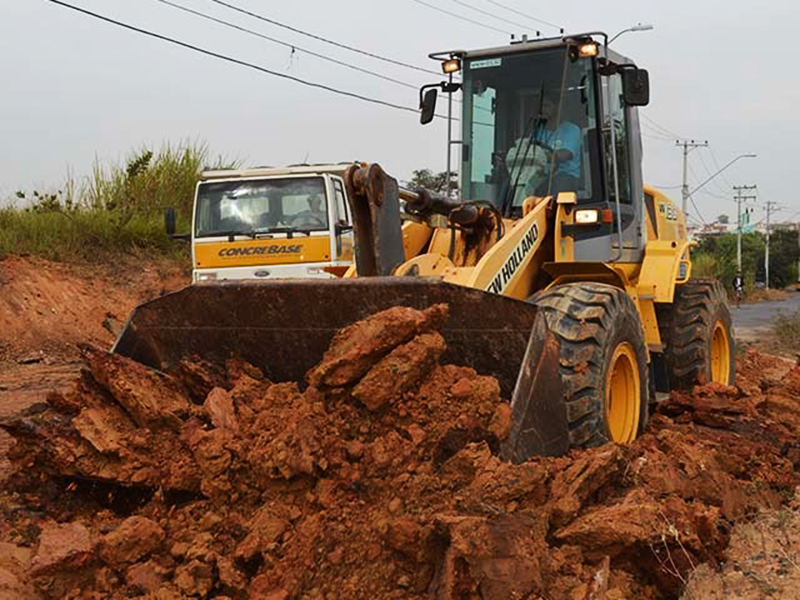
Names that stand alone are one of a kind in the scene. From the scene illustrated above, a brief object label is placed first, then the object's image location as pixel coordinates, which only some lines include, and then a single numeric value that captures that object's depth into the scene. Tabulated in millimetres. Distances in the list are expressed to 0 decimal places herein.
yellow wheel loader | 4441
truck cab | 12594
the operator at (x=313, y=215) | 12633
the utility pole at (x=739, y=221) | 63469
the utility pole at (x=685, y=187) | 61375
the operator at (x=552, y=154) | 6492
